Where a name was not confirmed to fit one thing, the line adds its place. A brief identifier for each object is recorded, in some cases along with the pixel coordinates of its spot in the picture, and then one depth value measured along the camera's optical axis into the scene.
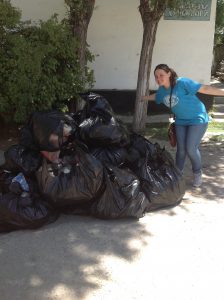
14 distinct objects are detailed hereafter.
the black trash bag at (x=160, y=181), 4.36
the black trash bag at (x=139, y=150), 4.65
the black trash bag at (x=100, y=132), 4.52
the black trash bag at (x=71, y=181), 3.96
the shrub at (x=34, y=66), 6.12
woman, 4.77
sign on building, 8.53
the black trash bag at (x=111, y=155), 4.46
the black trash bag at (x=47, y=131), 4.27
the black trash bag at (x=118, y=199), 4.05
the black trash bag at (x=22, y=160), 4.24
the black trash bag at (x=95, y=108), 4.73
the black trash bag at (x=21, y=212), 3.85
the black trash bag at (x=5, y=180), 4.15
